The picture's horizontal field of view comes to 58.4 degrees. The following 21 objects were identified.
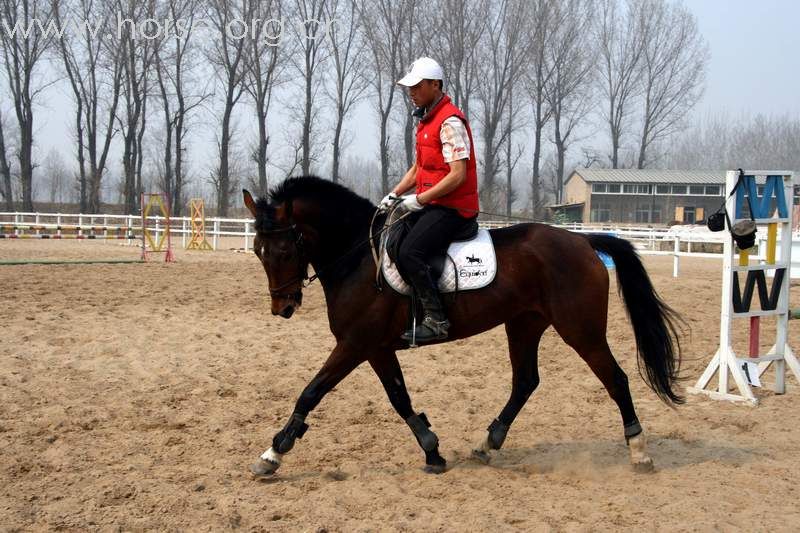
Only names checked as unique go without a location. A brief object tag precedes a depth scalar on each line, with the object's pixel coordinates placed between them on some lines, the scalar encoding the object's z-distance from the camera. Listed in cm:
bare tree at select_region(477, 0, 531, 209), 4759
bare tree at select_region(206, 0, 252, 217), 4319
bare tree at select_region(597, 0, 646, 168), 5691
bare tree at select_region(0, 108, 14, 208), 4617
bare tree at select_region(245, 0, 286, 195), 4359
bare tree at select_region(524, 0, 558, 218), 4847
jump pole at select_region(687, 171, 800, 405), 710
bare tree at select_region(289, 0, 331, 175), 4406
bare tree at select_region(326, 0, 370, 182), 4488
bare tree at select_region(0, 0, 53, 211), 4234
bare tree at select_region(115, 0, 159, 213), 4372
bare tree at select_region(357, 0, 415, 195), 4397
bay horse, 516
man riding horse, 512
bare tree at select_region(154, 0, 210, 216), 4406
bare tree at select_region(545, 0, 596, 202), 5044
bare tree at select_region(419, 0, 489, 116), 4462
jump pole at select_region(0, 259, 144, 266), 1539
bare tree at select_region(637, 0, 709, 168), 5759
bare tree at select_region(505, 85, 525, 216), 5221
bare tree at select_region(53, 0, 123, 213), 4391
